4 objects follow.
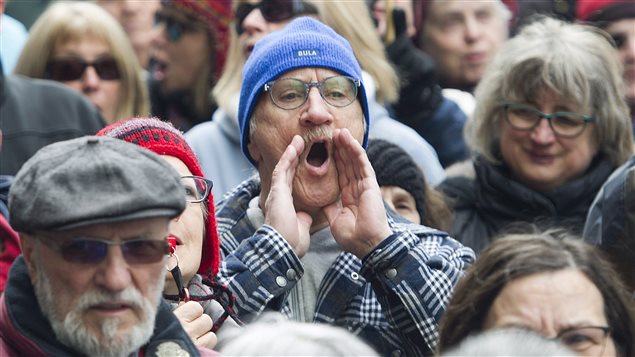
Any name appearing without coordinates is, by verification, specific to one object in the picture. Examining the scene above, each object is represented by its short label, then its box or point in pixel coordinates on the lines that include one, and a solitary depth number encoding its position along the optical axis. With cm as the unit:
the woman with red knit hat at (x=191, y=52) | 1664
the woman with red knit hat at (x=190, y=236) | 935
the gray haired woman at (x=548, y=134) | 1287
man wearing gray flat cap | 741
